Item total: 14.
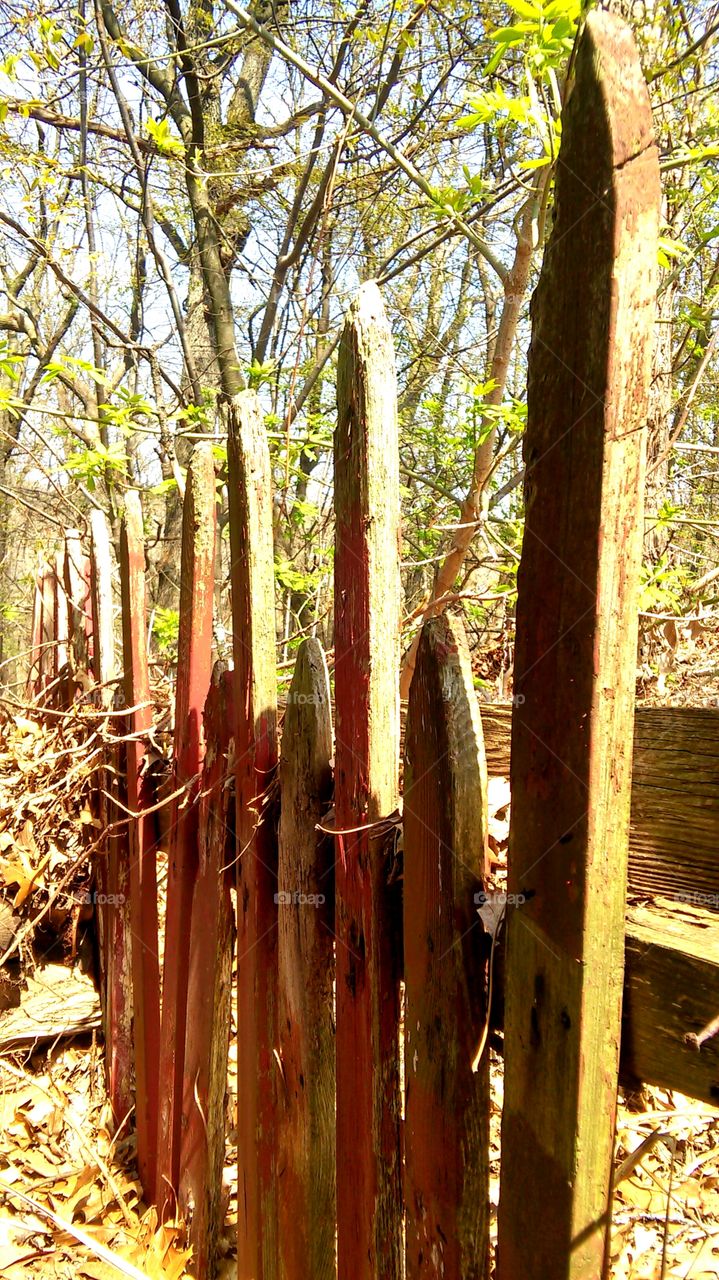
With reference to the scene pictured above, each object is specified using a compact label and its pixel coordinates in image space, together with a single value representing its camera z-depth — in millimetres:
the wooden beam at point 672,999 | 906
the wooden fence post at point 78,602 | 3635
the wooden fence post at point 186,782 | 2312
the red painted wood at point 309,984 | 1615
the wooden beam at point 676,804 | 967
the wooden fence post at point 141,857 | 2652
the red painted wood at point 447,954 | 1156
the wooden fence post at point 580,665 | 847
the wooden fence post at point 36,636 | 4562
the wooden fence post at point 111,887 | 3031
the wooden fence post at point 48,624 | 4189
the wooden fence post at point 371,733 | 1378
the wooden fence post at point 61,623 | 3945
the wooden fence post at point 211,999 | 2105
